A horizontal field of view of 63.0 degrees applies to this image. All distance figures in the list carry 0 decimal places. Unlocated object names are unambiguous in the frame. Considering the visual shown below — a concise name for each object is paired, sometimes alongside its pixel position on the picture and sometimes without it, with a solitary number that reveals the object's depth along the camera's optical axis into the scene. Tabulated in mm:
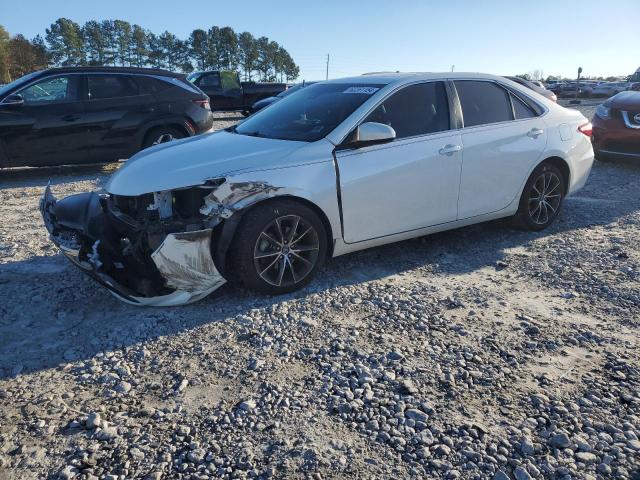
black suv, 8009
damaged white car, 3688
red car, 8781
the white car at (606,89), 39875
